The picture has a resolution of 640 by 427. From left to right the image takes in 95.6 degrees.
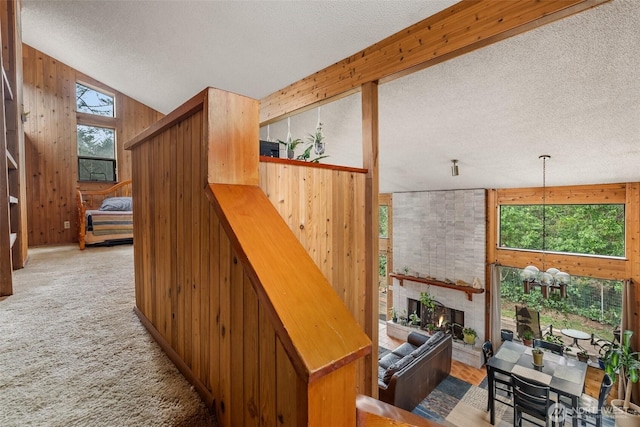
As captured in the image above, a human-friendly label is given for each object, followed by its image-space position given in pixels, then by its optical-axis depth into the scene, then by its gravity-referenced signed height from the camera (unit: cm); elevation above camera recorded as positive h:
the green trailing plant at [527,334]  588 -269
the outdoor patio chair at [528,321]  616 -252
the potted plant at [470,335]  622 -281
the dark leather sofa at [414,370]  419 -272
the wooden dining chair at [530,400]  369 -255
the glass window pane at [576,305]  535 -205
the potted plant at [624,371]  405 -264
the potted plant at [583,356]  550 -290
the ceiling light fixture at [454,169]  453 +56
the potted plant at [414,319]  709 -280
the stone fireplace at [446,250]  629 -104
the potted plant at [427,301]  687 -228
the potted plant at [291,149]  301 +60
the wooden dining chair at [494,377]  443 -282
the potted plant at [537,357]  432 -228
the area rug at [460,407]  435 -324
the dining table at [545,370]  383 -245
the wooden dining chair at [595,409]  410 -304
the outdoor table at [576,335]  564 -259
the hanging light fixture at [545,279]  394 -108
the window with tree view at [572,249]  525 -87
